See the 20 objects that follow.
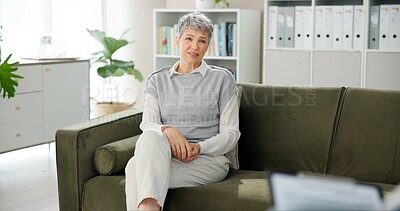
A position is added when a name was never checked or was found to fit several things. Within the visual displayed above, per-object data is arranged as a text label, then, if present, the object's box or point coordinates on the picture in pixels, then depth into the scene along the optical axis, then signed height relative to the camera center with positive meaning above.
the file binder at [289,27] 4.99 +0.20
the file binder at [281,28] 5.04 +0.20
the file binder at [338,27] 4.81 +0.20
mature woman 2.60 -0.28
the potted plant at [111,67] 5.45 -0.12
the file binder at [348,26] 4.77 +0.20
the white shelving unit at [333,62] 4.70 -0.07
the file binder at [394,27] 4.58 +0.19
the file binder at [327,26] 4.85 +0.21
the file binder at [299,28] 4.95 +0.20
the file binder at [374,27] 4.68 +0.19
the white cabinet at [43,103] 4.54 -0.38
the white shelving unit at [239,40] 5.26 +0.11
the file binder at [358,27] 4.73 +0.20
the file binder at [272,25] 5.07 +0.22
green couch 2.67 -0.41
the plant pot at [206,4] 5.37 +0.41
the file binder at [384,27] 4.62 +0.19
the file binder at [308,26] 4.92 +0.21
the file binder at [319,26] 4.89 +0.21
